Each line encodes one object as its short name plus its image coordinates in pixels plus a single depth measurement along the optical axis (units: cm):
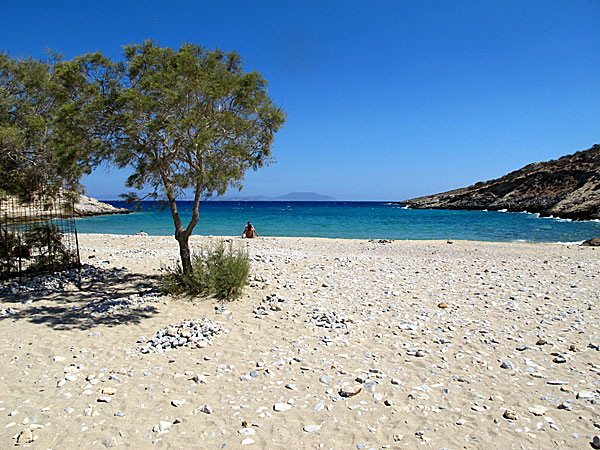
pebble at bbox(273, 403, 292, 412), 476
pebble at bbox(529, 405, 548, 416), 455
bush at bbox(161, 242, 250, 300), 968
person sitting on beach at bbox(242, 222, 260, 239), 2889
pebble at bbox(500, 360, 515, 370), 576
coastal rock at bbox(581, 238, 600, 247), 2258
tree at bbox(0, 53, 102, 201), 911
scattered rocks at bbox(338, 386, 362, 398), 505
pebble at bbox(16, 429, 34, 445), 405
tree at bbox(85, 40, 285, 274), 778
